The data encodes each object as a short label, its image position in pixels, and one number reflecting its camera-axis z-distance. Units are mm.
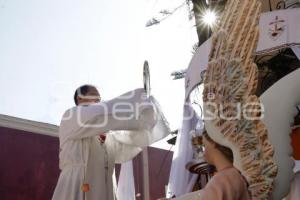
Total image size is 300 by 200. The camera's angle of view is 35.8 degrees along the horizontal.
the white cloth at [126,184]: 4138
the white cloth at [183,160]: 4754
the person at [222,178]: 1926
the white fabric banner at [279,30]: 4410
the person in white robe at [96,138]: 3490
